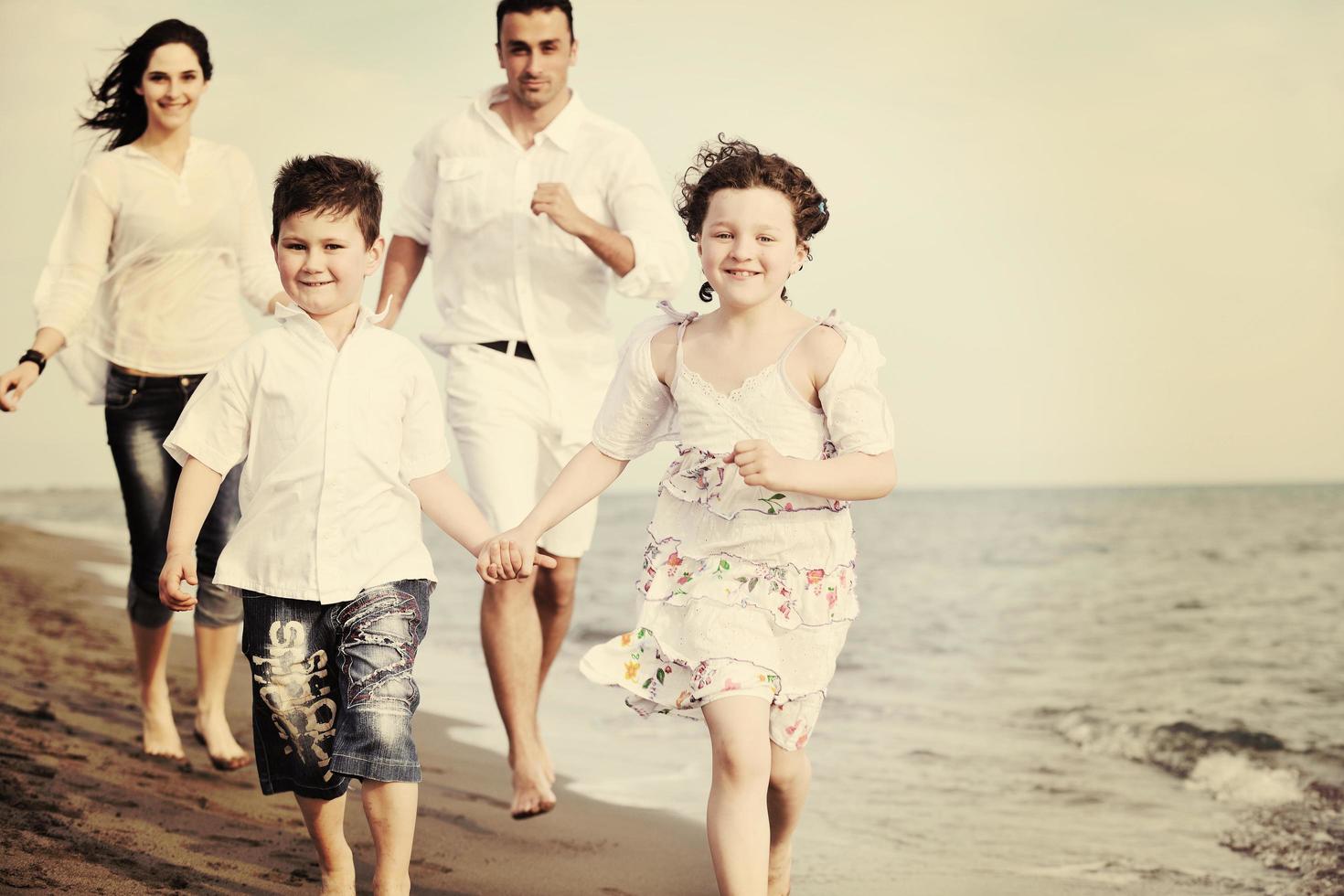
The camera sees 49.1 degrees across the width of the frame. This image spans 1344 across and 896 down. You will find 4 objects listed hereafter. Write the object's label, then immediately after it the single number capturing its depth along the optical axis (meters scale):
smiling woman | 4.23
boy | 2.82
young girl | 2.97
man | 4.10
